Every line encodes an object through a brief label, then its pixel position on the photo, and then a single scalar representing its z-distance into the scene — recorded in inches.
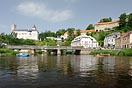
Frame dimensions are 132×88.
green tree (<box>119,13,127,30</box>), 3269.5
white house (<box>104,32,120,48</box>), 2955.8
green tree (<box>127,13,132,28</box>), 3151.6
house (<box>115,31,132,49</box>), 2152.5
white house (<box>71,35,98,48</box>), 3060.2
